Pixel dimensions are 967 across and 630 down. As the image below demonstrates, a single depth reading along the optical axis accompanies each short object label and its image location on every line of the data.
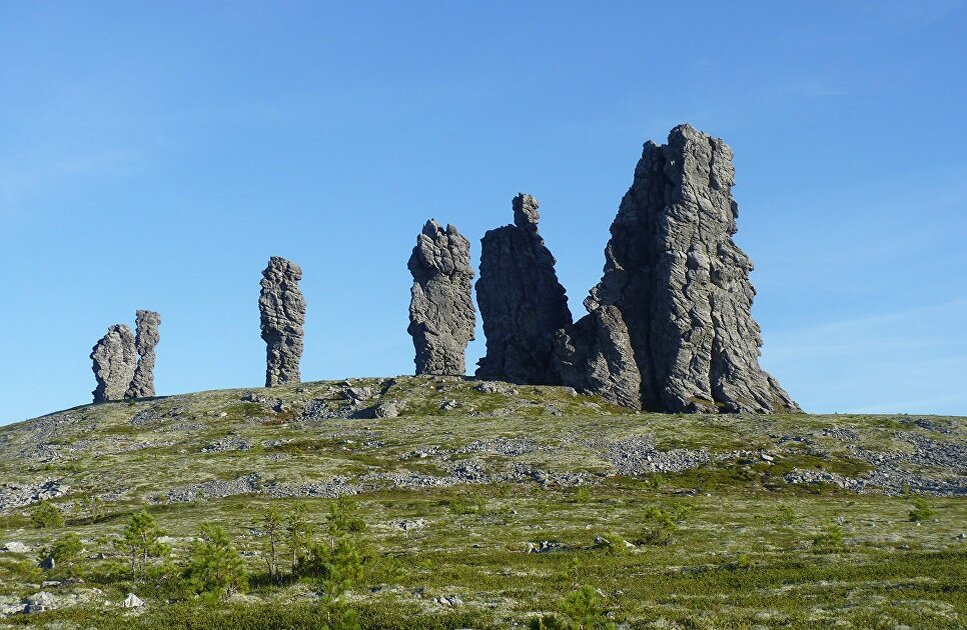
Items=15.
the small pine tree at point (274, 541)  36.88
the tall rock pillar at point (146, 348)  178.50
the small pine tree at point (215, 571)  32.09
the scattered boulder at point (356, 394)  132.38
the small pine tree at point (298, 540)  37.84
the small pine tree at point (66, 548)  40.19
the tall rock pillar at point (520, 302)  149.75
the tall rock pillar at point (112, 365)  175.25
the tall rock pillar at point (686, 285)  131.88
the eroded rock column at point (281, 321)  163.38
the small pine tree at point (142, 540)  37.94
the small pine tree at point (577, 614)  23.45
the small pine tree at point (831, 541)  41.34
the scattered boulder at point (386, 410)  121.25
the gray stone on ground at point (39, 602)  30.99
